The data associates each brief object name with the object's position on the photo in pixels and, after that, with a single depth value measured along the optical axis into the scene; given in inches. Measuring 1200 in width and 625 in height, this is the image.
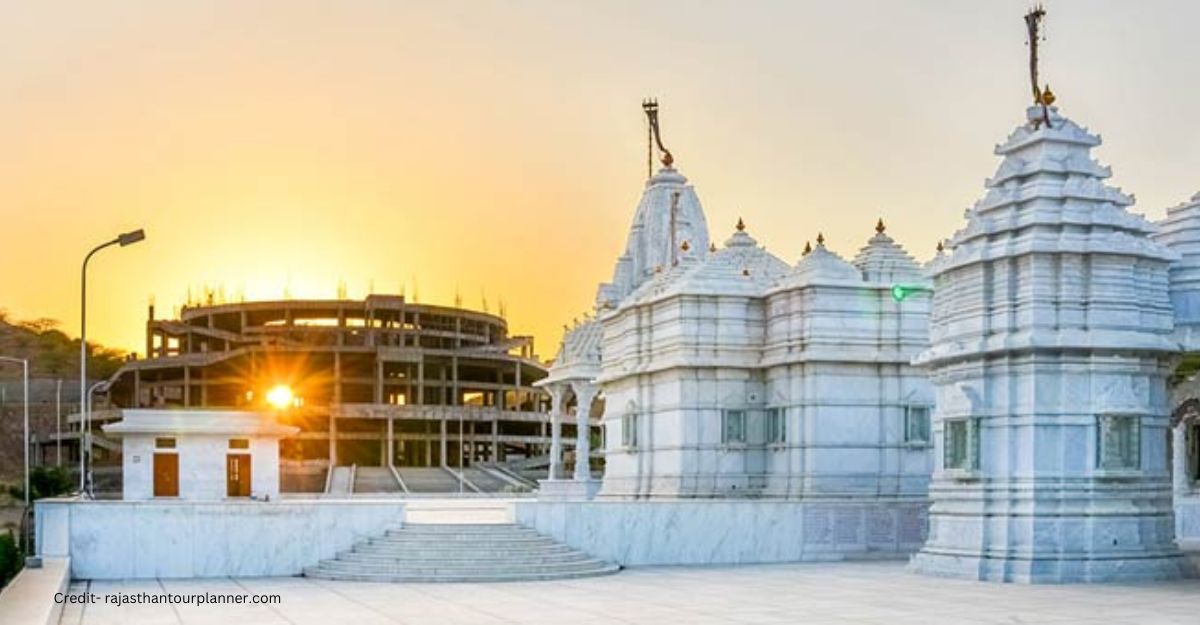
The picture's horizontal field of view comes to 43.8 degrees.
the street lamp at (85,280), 1213.0
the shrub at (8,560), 1013.6
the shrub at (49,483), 2416.3
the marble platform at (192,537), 996.6
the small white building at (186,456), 1413.6
